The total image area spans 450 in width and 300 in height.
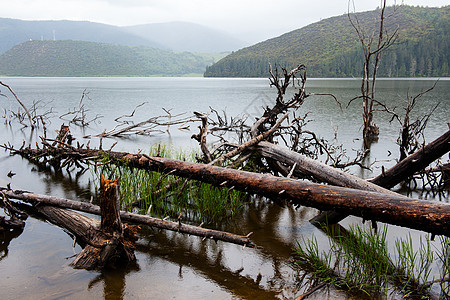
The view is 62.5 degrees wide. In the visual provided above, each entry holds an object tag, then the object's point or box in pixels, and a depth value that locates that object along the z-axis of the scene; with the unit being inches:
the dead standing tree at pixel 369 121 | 564.1
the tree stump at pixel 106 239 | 176.6
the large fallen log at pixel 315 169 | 218.2
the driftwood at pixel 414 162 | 189.5
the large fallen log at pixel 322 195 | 142.3
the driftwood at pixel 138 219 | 182.4
